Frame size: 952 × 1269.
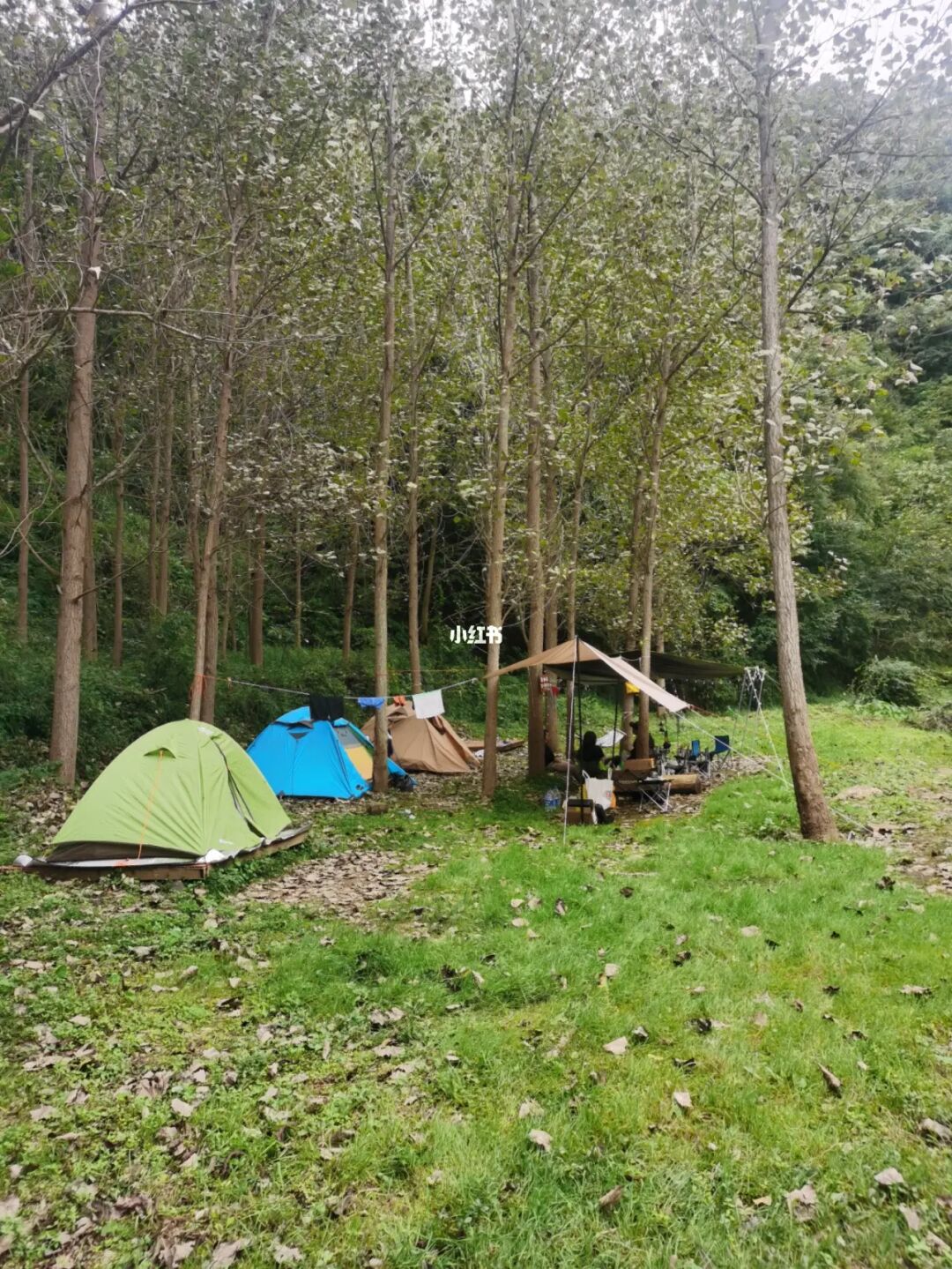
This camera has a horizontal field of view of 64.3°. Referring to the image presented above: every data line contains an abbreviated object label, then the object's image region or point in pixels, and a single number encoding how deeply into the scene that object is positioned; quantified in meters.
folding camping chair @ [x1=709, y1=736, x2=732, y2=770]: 15.45
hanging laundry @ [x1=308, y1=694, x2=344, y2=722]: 13.04
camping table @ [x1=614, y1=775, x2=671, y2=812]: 12.05
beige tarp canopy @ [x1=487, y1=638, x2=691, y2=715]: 10.46
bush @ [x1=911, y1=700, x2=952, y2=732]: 21.05
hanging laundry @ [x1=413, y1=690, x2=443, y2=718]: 12.85
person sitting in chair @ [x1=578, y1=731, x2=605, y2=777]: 12.34
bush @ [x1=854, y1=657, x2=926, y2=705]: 27.31
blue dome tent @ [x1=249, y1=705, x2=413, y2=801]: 12.98
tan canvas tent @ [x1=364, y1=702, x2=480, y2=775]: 15.95
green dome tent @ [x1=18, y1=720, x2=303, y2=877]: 7.66
